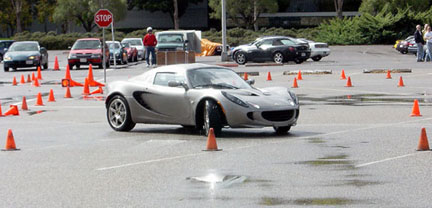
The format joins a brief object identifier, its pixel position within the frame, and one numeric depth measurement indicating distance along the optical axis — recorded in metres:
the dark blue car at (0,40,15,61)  63.03
